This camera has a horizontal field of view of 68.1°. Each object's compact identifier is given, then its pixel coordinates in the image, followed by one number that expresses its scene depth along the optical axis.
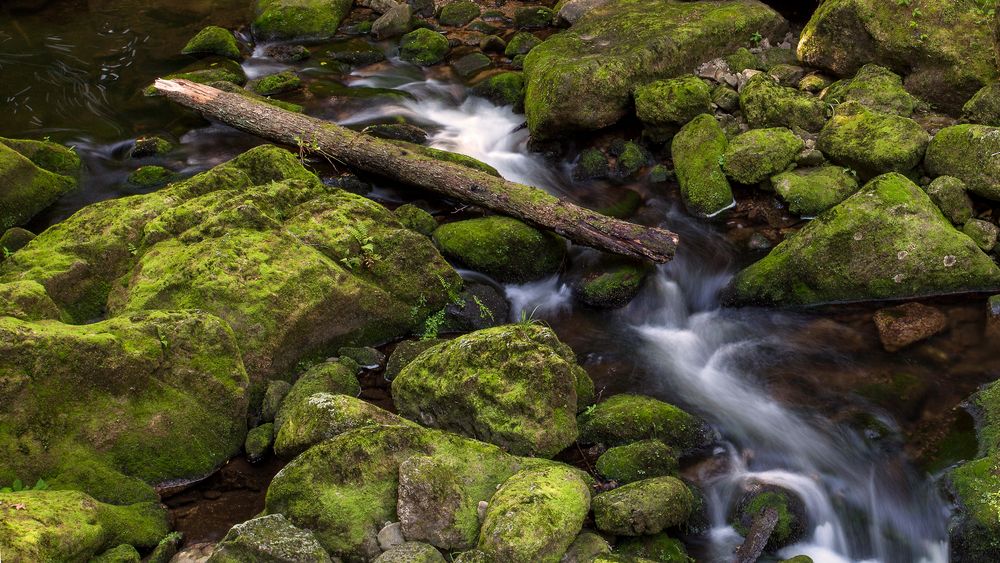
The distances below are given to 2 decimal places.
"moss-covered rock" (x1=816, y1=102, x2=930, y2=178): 9.33
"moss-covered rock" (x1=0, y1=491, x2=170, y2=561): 5.02
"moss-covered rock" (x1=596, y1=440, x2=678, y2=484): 6.43
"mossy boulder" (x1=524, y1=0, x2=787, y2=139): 11.12
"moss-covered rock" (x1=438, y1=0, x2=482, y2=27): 16.42
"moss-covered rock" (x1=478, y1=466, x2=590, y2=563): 5.24
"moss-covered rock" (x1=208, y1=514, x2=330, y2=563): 5.21
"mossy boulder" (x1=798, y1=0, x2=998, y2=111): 10.13
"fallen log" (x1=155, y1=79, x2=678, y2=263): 8.85
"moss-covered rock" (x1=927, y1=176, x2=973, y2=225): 8.80
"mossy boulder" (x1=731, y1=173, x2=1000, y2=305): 8.23
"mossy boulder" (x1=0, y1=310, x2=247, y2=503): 6.05
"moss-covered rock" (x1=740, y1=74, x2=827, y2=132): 10.46
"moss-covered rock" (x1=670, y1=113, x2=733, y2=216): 10.17
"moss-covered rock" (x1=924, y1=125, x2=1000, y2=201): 8.74
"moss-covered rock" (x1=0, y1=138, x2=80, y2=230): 10.30
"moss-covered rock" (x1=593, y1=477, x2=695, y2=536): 5.68
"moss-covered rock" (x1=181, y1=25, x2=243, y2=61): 15.20
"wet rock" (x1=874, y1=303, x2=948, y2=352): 7.96
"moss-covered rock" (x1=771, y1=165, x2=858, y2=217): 9.58
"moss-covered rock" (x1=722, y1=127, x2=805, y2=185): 9.95
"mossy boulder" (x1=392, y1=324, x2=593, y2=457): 6.59
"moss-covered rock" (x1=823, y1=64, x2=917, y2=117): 10.31
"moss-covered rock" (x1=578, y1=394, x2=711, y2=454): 6.89
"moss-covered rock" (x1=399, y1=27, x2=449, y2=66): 15.07
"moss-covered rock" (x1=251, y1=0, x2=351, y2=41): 16.20
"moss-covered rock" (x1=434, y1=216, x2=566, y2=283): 9.23
